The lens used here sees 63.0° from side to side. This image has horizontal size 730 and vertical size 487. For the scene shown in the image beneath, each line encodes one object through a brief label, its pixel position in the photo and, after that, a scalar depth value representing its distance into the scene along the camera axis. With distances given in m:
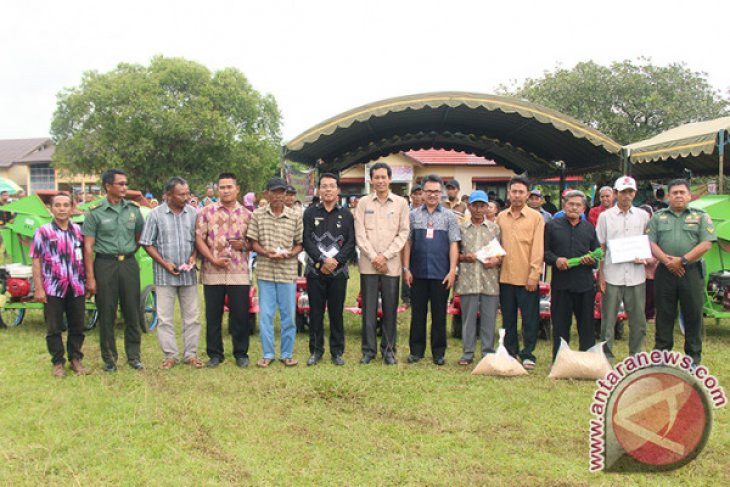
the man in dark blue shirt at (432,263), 5.98
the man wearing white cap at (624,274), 5.79
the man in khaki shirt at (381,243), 5.89
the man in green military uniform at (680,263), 5.54
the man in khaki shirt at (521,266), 5.84
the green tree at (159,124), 31.98
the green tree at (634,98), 24.28
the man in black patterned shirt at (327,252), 5.88
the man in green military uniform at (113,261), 5.52
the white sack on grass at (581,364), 5.44
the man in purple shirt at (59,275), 5.45
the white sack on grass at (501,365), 5.61
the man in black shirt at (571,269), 5.68
